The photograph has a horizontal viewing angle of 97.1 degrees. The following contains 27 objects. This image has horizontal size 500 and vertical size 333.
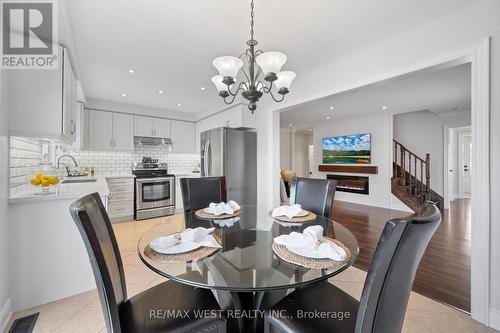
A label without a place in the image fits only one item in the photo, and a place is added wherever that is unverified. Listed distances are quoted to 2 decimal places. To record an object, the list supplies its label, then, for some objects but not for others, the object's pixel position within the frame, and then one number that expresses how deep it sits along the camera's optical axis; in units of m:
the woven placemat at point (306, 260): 0.99
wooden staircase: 5.08
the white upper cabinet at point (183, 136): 5.14
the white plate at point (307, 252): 1.04
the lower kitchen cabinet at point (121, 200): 4.05
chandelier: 1.58
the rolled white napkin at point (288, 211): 1.75
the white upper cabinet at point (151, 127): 4.66
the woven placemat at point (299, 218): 1.68
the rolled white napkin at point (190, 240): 1.14
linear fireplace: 5.92
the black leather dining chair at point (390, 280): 0.68
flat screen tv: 5.84
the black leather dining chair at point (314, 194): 2.03
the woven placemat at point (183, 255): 1.05
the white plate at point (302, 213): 1.76
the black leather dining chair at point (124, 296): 0.82
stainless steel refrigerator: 3.81
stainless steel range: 4.29
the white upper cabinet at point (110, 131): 4.18
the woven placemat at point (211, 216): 1.78
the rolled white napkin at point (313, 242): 1.03
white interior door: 6.59
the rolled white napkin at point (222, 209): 1.86
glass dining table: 0.95
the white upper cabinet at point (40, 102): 1.79
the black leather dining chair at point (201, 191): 2.21
